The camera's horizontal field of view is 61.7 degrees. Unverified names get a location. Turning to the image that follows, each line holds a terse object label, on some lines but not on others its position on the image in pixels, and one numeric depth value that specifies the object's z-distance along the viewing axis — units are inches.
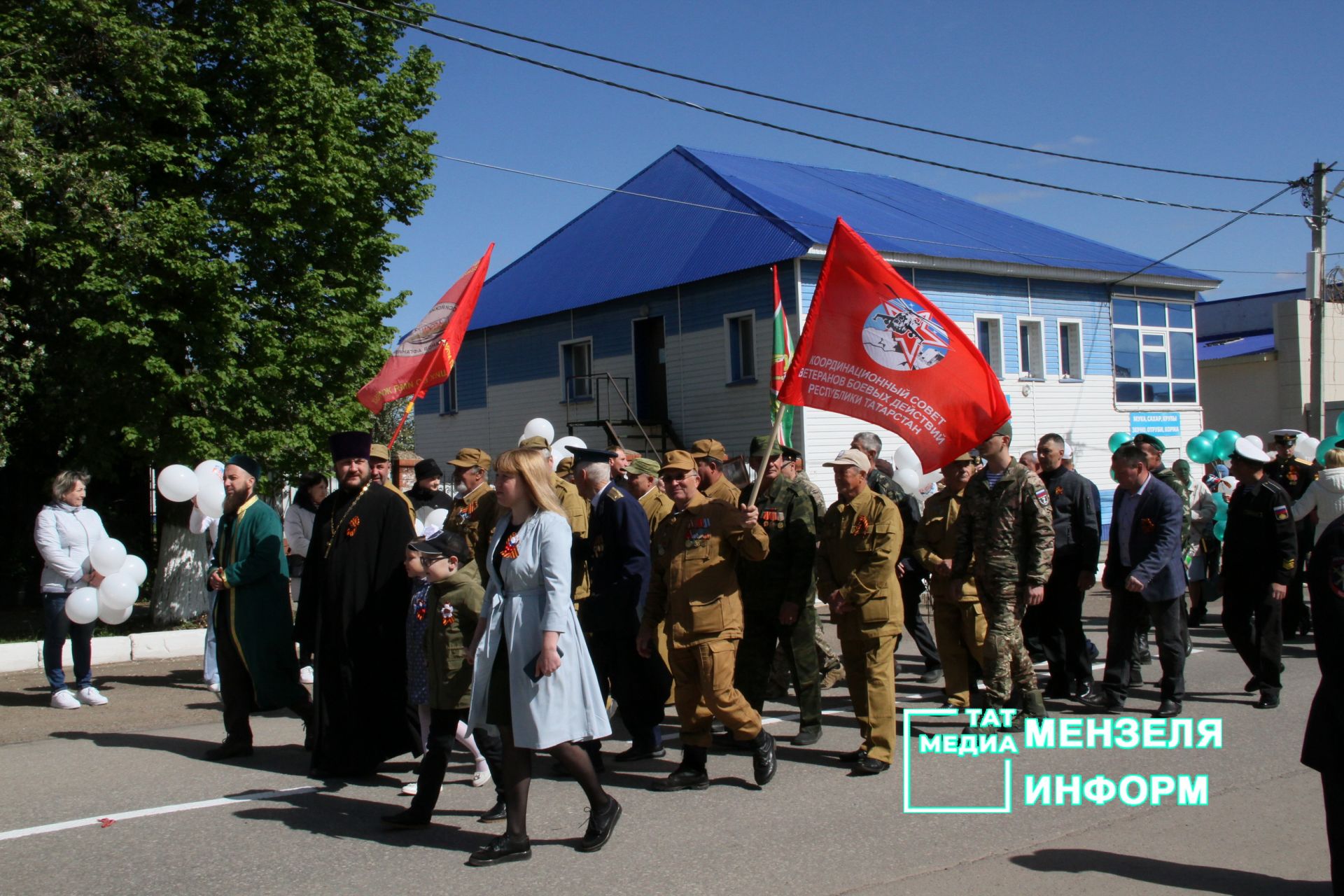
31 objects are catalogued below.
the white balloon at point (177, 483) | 390.6
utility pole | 844.0
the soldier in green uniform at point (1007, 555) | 280.5
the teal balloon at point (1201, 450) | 621.3
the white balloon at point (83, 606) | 348.8
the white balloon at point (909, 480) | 460.9
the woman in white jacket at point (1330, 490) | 380.8
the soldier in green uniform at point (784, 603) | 272.5
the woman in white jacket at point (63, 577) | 354.0
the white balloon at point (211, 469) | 388.5
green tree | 490.9
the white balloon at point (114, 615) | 360.5
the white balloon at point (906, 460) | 504.7
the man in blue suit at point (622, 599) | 259.0
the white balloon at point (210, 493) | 380.5
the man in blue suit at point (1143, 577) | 307.4
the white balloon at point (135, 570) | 366.9
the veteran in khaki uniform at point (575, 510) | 274.9
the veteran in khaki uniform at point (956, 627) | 288.2
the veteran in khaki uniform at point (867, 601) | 251.0
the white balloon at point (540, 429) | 468.4
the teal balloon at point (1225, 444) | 608.0
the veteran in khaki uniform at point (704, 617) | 236.1
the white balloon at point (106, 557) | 357.1
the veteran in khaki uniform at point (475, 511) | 273.4
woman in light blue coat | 192.7
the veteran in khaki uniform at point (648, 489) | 298.7
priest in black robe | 250.1
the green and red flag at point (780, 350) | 683.4
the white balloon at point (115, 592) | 357.7
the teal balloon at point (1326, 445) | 508.8
